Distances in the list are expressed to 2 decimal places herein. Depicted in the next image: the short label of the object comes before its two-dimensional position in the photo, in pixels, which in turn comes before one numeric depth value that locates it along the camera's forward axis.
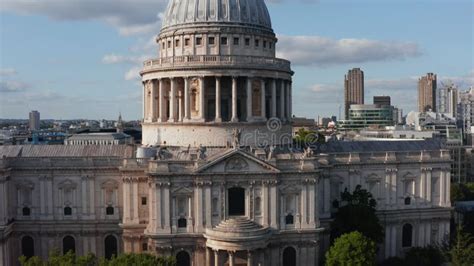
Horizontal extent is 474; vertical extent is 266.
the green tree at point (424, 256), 65.75
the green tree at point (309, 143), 78.54
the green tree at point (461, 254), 60.75
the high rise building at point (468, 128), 175.27
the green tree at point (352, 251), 57.97
